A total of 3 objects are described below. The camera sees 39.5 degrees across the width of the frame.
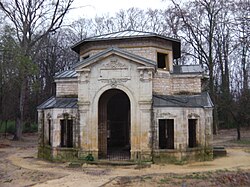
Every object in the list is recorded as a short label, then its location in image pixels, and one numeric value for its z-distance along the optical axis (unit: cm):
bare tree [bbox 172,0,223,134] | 3597
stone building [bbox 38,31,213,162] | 1756
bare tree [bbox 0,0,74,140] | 3234
